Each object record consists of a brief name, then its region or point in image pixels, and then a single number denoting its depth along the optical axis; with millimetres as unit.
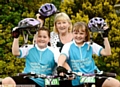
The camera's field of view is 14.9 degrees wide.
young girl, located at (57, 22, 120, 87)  5488
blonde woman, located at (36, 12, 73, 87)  6180
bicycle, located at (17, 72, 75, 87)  5010
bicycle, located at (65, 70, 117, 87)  4953
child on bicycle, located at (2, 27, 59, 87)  5560
